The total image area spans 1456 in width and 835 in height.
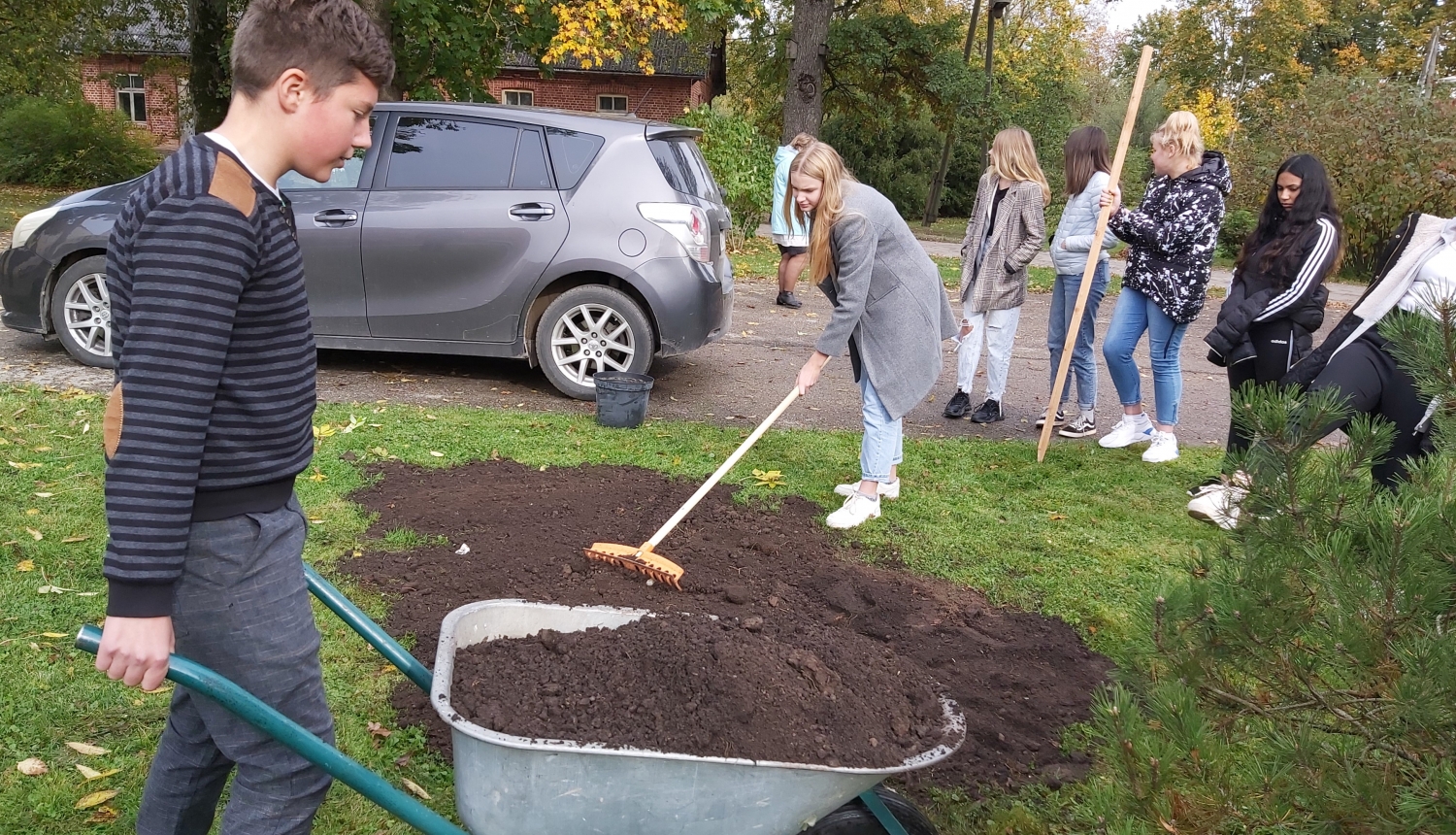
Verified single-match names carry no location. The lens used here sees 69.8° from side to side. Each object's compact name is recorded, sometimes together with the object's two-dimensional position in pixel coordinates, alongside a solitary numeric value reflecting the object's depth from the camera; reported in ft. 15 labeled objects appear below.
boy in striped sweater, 5.80
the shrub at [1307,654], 5.15
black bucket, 21.95
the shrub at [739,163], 57.31
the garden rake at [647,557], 14.06
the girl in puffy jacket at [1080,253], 22.56
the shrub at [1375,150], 57.36
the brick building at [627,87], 113.29
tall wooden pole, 19.90
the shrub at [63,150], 79.41
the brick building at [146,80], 93.09
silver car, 23.75
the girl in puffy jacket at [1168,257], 20.45
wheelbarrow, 6.56
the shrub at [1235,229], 68.66
